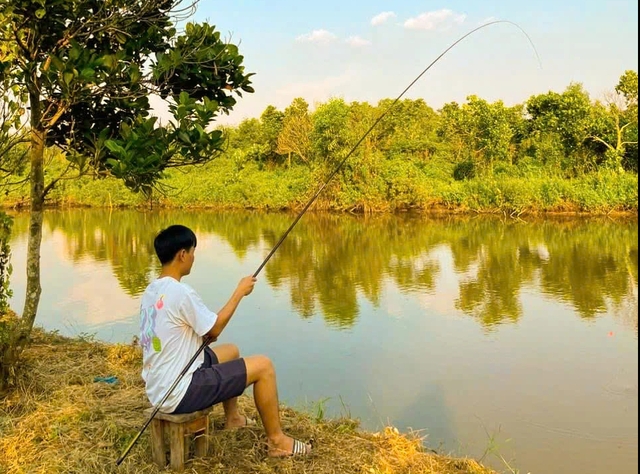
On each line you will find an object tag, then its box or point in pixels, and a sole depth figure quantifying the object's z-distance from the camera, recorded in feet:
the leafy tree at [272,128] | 95.25
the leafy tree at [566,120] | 63.10
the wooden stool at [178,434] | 7.51
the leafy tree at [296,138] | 82.58
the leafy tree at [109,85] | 9.56
